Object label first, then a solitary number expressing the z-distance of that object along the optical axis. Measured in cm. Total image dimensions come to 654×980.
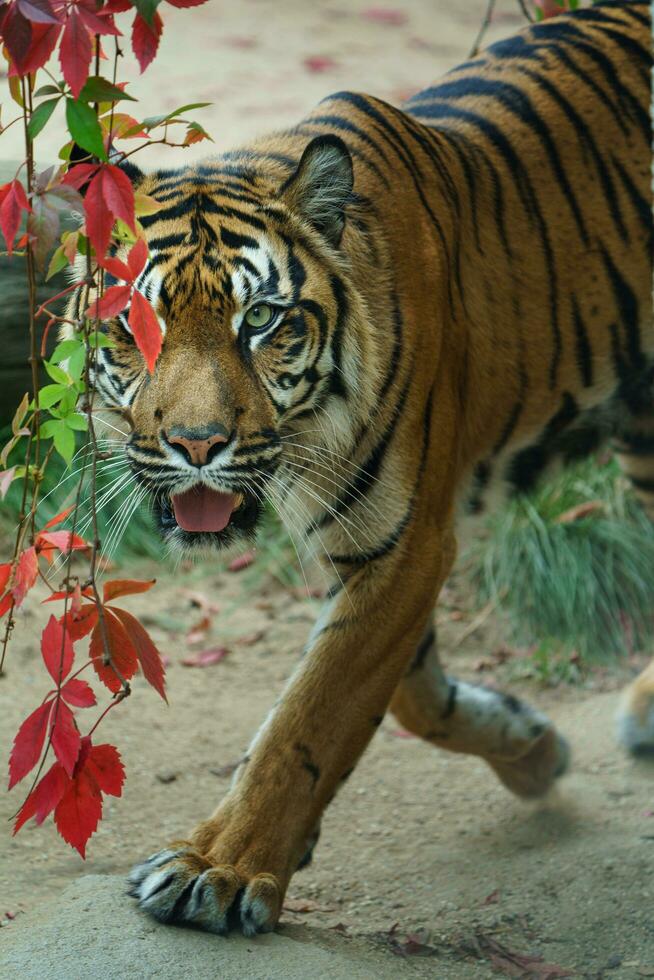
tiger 494
